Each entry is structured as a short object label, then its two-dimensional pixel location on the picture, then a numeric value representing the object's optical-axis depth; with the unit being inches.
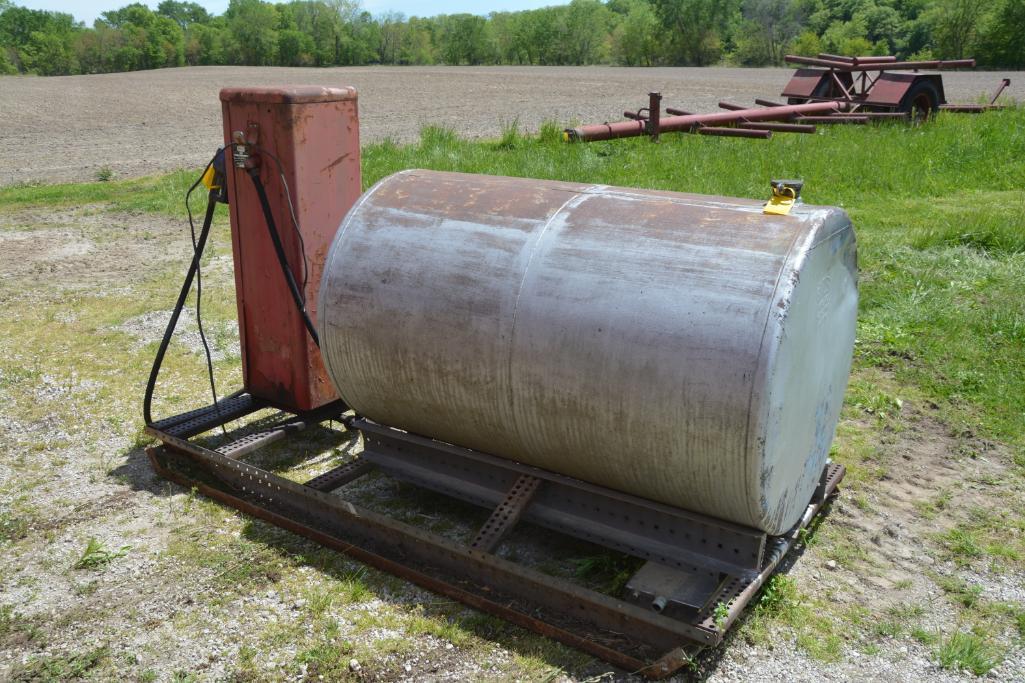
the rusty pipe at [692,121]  573.6
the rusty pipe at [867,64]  737.6
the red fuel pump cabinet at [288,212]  194.2
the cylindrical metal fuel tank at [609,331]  134.0
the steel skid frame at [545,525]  141.5
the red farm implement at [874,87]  658.8
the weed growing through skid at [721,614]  135.6
